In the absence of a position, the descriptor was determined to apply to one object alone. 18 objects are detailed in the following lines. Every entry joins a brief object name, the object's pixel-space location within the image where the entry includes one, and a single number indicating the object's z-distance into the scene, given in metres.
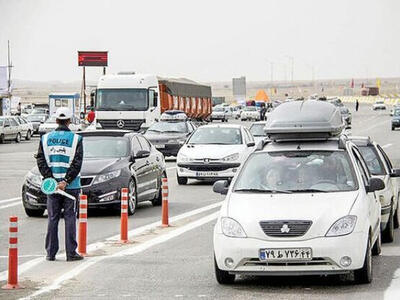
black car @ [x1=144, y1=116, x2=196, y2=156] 38.31
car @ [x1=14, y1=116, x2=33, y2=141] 65.56
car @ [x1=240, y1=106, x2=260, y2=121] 109.81
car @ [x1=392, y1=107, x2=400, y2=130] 77.50
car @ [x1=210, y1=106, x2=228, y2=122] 107.62
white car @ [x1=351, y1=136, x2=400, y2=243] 15.02
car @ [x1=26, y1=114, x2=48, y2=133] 77.12
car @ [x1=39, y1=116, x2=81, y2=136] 64.81
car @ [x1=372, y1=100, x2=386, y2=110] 158.38
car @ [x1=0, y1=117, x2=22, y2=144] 62.28
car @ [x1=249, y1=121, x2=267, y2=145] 37.56
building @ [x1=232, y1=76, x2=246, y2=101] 129.75
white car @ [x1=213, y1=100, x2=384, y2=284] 10.78
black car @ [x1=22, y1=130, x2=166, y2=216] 19.20
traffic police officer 13.50
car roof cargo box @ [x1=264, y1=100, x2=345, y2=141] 12.54
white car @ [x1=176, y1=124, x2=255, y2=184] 27.52
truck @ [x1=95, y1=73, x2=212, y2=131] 46.34
